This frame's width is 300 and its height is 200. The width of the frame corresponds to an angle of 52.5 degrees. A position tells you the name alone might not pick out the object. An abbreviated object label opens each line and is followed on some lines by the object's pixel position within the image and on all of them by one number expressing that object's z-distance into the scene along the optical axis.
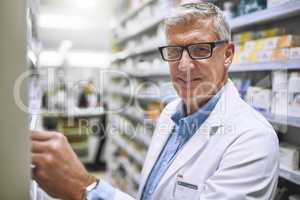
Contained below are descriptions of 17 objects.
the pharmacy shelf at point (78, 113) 5.61
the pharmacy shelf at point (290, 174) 1.49
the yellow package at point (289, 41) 1.56
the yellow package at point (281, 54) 1.54
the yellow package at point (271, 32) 1.77
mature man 1.03
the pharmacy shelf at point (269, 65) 1.48
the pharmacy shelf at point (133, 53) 3.37
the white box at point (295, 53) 1.48
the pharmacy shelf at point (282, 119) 1.49
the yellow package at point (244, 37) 1.93
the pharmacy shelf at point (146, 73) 2.87
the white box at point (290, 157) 1.57
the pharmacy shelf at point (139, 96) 2.98
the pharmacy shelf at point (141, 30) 2.97
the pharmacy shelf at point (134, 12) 3.43
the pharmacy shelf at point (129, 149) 3.56
